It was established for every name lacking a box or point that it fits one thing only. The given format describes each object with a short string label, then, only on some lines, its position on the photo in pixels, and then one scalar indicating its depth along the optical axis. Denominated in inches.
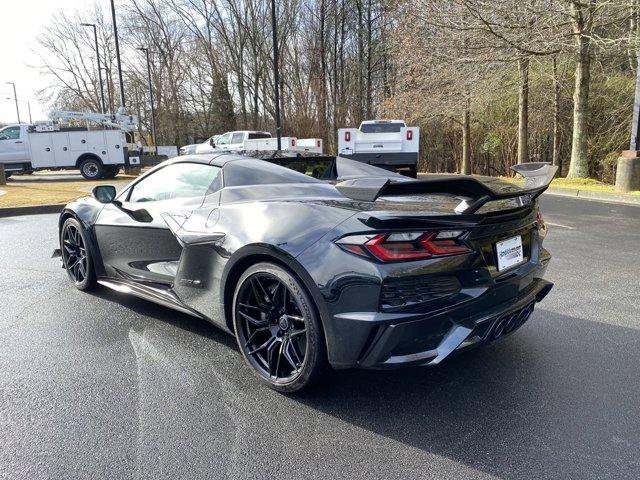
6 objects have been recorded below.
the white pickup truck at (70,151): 743.1
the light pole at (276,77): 701.9
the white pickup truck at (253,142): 795.4
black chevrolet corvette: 91.2
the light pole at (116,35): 815.3
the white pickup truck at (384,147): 588.4
